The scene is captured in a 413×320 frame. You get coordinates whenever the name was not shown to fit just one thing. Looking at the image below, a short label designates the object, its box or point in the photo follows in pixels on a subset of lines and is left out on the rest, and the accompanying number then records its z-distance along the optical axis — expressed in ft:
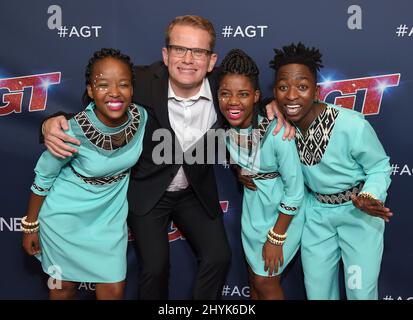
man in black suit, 5.54
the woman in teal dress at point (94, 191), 5.28
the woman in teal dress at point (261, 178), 5.46
